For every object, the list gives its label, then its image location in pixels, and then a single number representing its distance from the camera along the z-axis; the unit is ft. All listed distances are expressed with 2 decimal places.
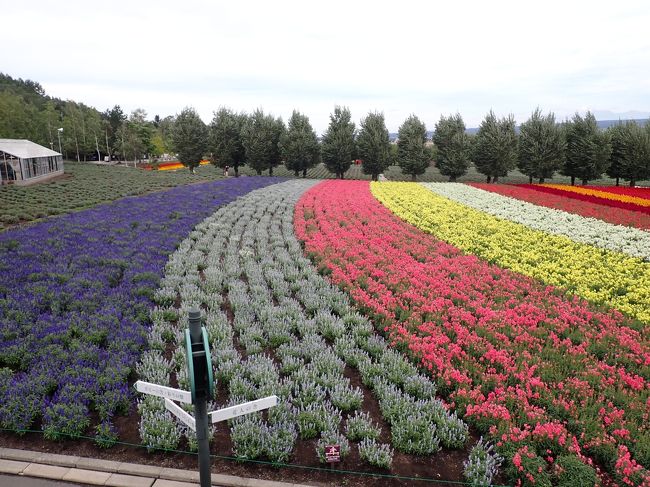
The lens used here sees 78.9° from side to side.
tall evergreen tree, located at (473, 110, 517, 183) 159.94
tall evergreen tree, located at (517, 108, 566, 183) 151.53
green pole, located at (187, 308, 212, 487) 10.93
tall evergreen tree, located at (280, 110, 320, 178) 184.31
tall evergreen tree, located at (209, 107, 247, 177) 189.47
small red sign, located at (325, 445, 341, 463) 17.25
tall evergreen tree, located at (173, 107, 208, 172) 198.18
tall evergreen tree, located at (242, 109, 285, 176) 185.47
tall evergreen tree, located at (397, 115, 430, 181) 178.40
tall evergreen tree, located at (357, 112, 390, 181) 181.37
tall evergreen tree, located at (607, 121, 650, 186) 142.92
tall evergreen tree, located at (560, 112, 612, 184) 147.09
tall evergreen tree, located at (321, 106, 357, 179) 184.03
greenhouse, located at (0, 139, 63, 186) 122.93
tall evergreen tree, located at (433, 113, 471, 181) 170.91
